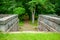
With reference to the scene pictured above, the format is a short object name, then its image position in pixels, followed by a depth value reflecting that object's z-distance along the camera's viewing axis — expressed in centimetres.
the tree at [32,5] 1346
